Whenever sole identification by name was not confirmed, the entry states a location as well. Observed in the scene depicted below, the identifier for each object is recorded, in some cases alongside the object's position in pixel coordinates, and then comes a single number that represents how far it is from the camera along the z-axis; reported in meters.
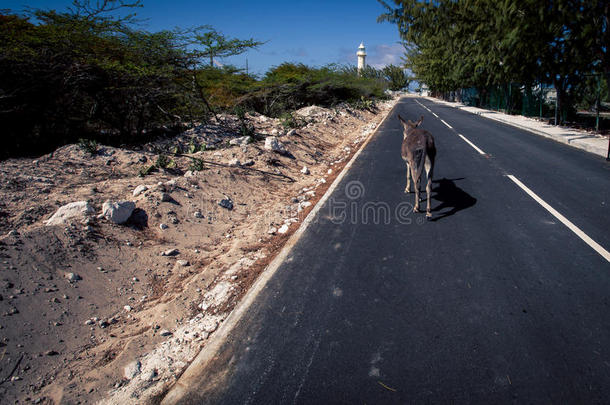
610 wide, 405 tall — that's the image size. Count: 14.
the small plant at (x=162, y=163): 7.17
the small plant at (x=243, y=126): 11.16
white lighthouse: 88.12
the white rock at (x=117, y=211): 4.81
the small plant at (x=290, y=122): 13.34
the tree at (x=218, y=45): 9.68
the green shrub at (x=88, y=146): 7.43
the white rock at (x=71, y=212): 4.43
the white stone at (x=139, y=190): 5.73
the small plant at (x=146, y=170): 6.75
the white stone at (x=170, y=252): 4.64
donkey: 5.72
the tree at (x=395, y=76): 113.00
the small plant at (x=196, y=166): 7.10
